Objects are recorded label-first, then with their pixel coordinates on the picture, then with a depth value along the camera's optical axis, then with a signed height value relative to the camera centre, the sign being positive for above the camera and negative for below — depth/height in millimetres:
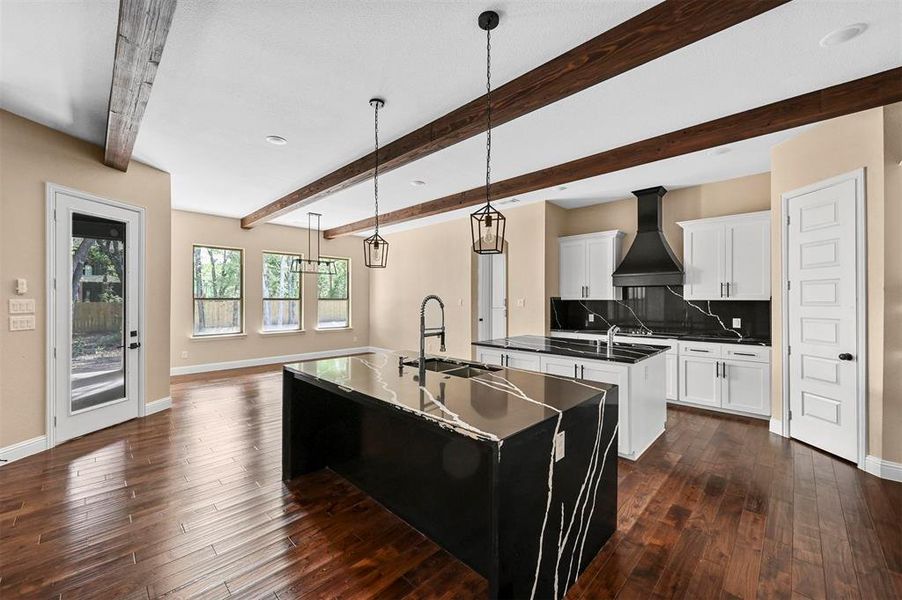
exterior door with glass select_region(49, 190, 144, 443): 3443 -152
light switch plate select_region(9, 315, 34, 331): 3115 -205
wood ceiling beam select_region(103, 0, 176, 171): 1812 +1363
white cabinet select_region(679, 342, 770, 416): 4148 -878
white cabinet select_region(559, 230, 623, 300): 5582 +527
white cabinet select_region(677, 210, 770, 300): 4410 +516
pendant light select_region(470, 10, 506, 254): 2002 +488
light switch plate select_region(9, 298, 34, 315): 3119 -63
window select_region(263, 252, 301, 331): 7512 +101
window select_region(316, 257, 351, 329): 8375 +22
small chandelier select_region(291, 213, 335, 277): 7535 +701
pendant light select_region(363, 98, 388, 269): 2877 +482
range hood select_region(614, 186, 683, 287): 5016 +599
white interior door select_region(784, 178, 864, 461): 3062 -144
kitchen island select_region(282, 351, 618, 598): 1456 -820
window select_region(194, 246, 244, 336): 6727 +143
